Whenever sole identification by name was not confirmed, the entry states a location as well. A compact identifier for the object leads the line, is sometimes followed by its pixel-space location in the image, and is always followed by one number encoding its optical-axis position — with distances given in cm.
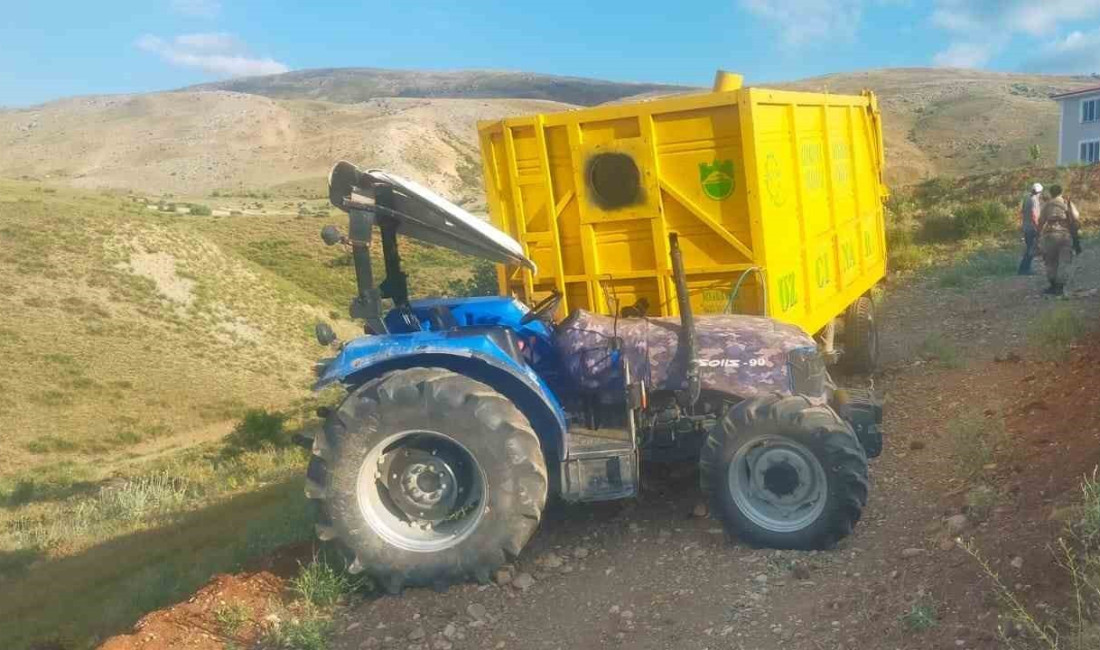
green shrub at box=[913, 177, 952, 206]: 2488
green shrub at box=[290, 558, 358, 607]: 485
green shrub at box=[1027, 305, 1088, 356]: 871
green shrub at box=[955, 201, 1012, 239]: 2034
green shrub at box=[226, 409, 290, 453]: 1816
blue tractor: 468
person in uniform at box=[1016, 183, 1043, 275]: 1442
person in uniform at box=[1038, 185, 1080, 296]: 1223
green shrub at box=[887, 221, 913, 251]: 1977
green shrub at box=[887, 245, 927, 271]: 1788
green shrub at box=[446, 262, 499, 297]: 1951
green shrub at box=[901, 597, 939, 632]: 369
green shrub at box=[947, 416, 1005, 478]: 559
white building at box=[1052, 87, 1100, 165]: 5025
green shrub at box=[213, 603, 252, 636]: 468
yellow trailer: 611
